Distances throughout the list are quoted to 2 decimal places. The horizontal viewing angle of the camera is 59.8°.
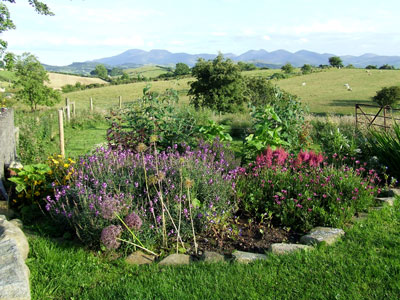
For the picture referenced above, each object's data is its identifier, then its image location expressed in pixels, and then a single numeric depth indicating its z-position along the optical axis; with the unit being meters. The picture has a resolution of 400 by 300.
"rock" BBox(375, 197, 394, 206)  4.72
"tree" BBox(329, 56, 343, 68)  89.50
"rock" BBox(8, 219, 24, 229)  4.13
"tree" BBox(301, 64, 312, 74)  67.66
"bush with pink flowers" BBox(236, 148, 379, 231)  4.15
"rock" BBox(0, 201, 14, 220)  4.53
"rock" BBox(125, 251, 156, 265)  3.44
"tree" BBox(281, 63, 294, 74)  68.96
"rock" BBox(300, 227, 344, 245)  3.64
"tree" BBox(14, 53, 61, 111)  21.22
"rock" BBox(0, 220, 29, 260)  3.30
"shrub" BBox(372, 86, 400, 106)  33.97
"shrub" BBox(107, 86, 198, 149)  6.09
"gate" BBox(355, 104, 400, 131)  11.67
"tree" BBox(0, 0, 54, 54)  15.69
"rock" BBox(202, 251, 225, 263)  3.34
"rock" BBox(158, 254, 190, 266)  3.36
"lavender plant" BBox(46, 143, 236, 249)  3.59
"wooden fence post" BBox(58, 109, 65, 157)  8.07
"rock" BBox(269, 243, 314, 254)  3.46
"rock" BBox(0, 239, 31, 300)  2.51
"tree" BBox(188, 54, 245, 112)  22.55
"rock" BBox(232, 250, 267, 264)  3.32
